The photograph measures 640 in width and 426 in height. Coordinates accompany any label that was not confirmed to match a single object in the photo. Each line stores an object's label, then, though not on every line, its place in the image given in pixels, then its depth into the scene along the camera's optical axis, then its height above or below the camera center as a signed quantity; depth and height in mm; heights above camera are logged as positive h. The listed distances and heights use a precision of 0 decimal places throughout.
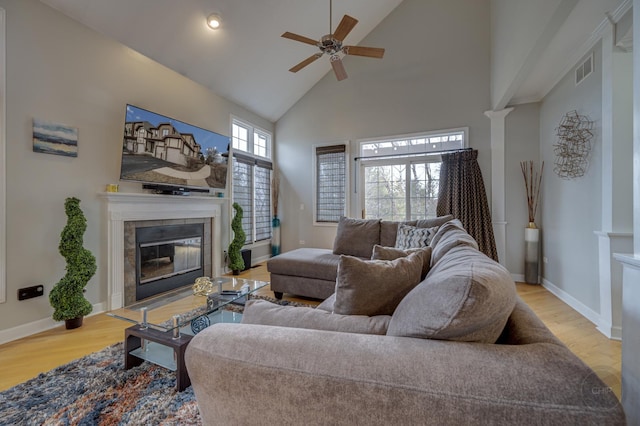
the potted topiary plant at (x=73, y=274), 2412 -575
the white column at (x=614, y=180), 2301 +265
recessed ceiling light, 3273 +2341
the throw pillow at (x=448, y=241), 1438 -175
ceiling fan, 2569 +1756
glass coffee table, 1683 -785
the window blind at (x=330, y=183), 5145 +560
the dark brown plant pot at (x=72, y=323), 2480 -1031
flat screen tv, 3045 +767
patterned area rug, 1419 -1082
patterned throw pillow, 2766 -270
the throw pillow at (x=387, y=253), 1655 -261
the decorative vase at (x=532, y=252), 3794 -577
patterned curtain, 4043 +189
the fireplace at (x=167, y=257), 3246 -605
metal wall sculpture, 2787 +730
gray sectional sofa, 587 -395
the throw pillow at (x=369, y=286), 1098 -314
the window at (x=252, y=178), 4766 +633
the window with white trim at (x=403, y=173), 4469 +663
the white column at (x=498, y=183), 4047 +426
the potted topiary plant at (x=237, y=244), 4348 -528
